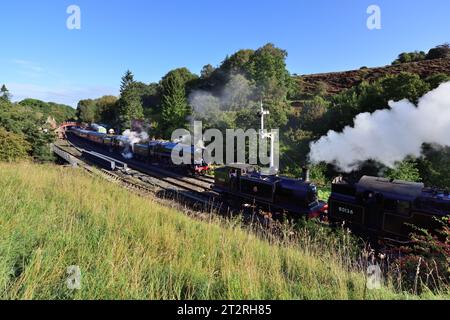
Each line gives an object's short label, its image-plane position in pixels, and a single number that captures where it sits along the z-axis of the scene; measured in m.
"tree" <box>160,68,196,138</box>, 45.37
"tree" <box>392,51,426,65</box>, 60.11
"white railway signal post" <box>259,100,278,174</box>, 21.85
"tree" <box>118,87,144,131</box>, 59.59
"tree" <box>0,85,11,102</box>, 71.38
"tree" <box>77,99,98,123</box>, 94.44
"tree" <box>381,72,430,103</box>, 22.78
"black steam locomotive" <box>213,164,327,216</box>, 12.98
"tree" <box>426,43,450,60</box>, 54.69
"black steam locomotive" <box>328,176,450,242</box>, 9.32
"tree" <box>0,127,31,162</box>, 22.34
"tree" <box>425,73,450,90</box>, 23.55
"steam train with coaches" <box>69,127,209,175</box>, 25.17
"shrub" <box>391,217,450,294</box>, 6.42
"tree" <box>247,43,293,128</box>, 33.00
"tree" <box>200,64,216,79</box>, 62.47
